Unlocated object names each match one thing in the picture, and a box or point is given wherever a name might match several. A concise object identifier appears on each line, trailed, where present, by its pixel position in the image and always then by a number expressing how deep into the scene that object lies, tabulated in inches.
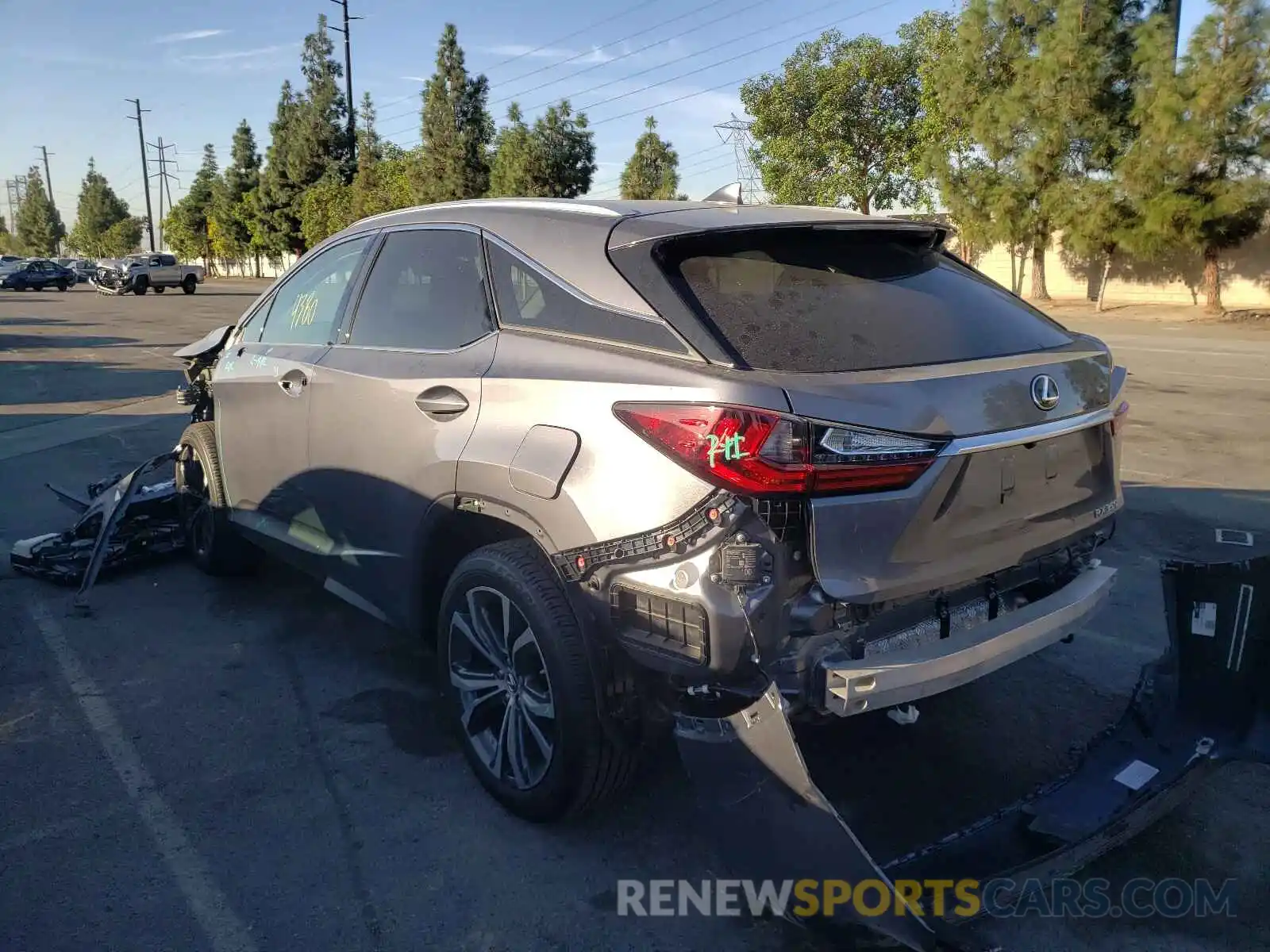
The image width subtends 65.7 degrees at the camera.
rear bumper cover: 92.4
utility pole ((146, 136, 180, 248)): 3442.4
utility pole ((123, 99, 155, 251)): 2930.6
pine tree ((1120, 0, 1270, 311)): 936.3
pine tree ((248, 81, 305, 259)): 2290.8
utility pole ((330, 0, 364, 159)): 1989.4
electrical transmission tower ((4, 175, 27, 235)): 5536.4
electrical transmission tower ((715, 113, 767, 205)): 1440.2
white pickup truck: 1658.5
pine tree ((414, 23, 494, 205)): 1732.3
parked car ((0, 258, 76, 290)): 1920.5
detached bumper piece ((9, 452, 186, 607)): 214.1
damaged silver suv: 97.3
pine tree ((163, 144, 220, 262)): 2942.9
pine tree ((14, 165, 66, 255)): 4621.1
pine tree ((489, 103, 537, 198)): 1595.7
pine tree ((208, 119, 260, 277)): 2625.5
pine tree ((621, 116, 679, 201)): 2007.9
